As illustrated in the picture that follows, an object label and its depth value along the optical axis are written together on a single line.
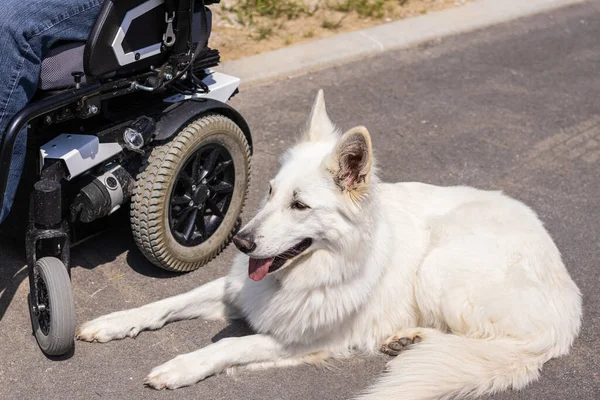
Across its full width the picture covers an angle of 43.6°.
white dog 3.32
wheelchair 3.37
